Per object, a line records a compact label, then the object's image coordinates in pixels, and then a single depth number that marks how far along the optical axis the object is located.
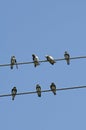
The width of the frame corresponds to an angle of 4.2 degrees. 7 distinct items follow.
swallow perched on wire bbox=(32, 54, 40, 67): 46.46
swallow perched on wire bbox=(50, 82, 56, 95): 45.20
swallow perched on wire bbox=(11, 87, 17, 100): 46.22
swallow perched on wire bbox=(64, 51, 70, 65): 46.23
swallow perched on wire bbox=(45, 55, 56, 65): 46.01
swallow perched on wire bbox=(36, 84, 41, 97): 44.76
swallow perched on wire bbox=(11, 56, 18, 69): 47.08
